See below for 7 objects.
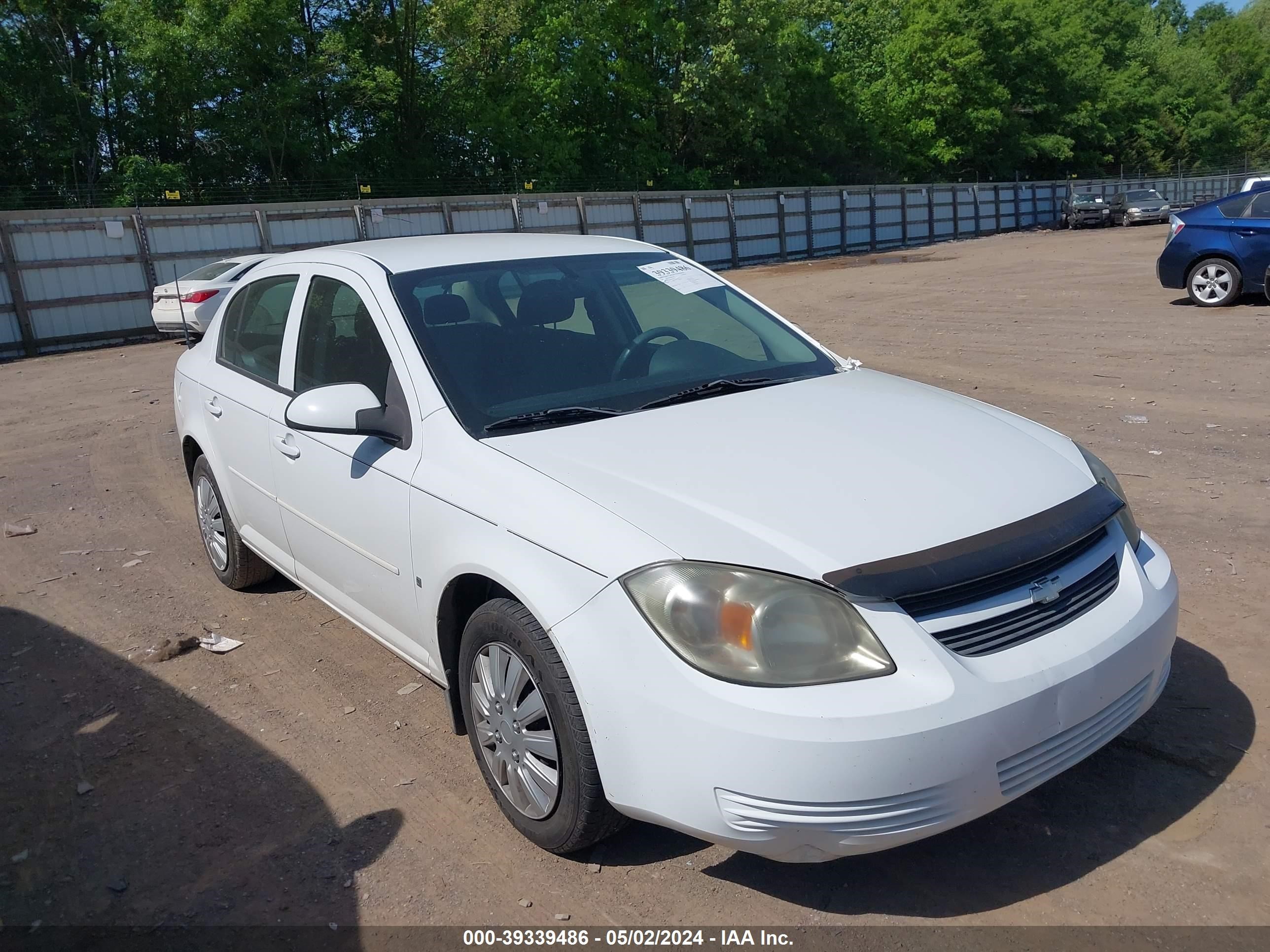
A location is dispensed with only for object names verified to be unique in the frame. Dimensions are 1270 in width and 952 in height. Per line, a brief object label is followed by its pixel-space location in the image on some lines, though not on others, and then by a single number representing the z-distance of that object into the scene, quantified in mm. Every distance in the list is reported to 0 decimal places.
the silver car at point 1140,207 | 43344
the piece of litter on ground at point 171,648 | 4688
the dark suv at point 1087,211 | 45031
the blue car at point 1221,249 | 13438
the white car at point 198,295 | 15719
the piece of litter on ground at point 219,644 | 4746
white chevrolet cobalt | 2447
